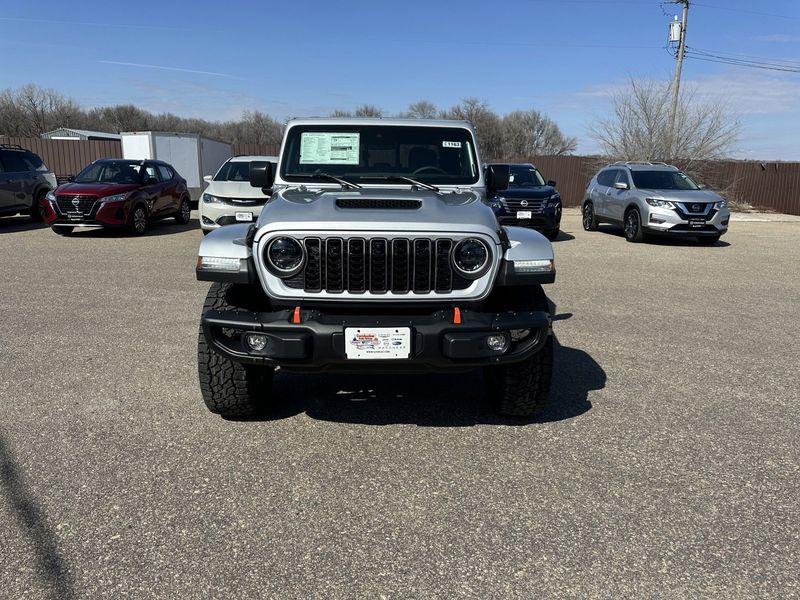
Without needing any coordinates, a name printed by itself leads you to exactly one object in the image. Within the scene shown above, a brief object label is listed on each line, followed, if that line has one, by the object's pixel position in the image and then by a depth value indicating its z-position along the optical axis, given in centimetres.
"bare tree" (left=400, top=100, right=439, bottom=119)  5562
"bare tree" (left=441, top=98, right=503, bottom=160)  6081
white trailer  2038
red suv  1271
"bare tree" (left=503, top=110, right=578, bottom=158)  6475
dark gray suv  1415
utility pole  2777
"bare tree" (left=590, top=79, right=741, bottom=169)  2858
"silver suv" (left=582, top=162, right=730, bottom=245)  1295
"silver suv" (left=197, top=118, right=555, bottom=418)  325
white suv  1138
